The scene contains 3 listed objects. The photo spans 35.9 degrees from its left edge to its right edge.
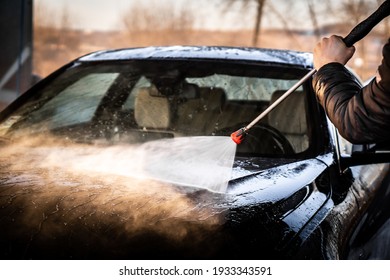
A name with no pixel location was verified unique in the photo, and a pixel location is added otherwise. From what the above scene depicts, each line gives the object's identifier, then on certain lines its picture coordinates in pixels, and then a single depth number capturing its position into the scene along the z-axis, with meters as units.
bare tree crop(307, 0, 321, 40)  13.88
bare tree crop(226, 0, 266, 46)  13.87
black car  1.74
